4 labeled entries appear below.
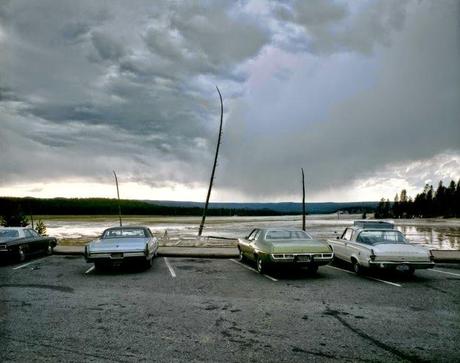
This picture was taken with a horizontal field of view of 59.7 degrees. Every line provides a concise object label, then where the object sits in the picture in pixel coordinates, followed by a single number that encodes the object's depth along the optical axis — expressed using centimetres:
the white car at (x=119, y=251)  1152
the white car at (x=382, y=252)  1059
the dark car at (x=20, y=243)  1331
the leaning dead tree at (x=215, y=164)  2419
